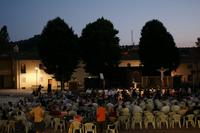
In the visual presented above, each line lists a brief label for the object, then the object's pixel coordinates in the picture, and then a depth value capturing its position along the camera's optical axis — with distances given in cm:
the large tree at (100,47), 3884
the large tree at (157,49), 3906
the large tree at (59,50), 3914
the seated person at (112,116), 1425
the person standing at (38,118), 1363
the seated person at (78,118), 1314
